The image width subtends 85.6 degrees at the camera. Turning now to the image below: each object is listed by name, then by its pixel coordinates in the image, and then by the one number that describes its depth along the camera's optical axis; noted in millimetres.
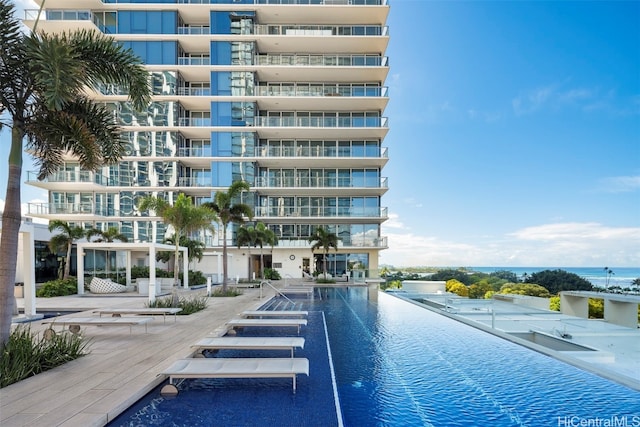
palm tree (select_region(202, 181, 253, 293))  15242
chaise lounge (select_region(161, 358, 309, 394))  4646
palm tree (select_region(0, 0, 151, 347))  4449
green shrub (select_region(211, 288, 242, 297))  15705
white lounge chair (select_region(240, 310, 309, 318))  9531
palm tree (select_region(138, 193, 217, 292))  16422
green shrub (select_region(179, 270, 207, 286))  22016
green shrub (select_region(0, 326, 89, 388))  4711
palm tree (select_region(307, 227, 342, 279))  25109
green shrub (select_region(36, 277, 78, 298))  16047
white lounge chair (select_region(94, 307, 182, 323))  9133
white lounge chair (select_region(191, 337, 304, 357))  5992
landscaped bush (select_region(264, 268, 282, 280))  27148
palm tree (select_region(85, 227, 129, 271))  20502
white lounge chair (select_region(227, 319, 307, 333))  8060
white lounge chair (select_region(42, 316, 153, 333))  7681
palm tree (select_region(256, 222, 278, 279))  24547
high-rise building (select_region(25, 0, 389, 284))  27734
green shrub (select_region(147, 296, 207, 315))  10680
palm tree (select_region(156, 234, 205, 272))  23094
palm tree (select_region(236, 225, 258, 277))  23703
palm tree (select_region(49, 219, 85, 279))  18828
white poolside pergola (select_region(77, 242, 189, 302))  13497
